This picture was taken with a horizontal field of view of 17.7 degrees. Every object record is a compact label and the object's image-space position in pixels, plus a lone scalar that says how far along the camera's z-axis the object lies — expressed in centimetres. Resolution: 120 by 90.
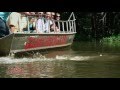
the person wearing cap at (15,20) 1295
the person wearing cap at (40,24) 1398
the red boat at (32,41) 1182
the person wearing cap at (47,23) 1488
